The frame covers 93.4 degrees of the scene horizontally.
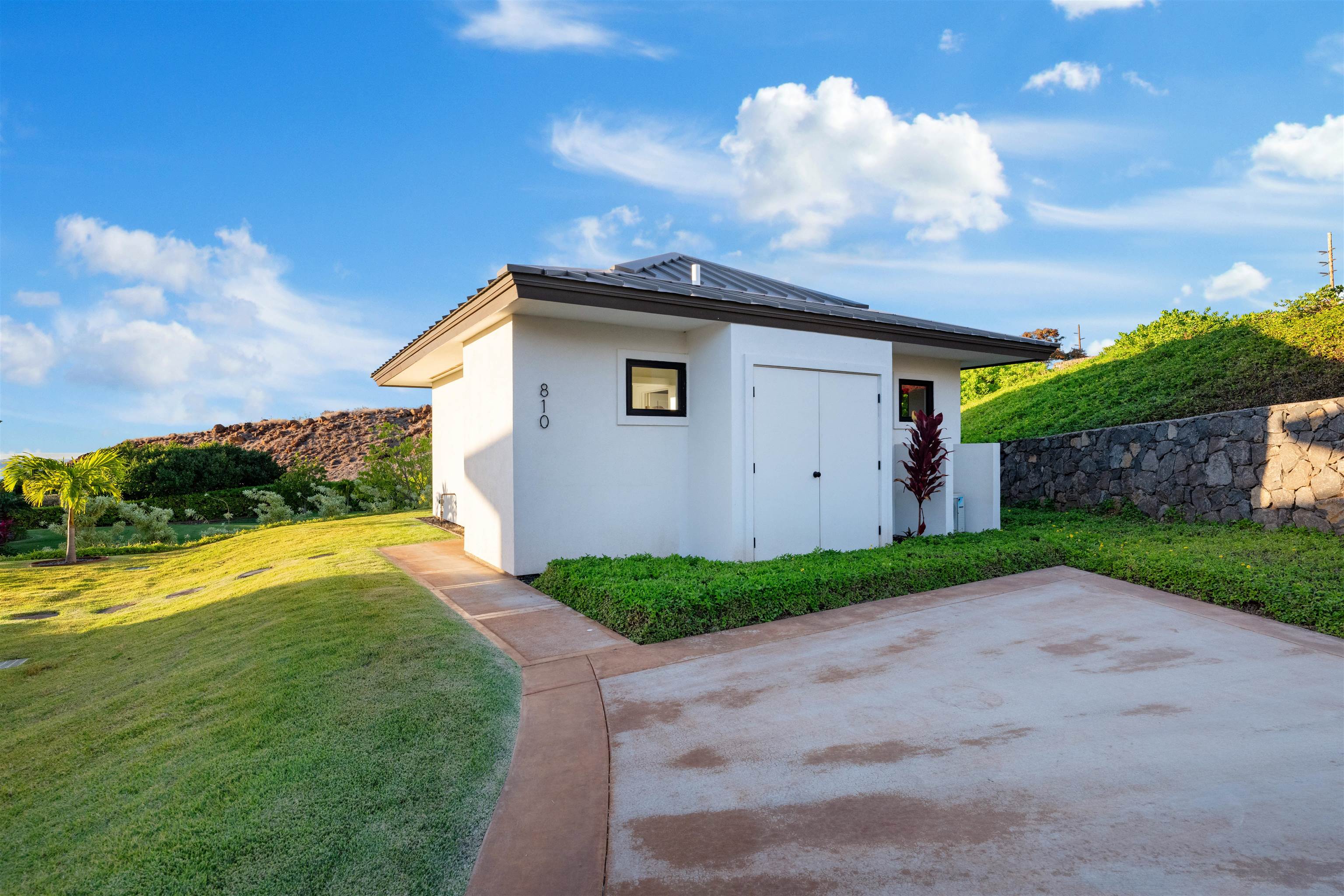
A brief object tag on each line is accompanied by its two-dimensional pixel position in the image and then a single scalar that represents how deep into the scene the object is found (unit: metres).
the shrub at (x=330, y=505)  14.95
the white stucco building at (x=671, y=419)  6.84
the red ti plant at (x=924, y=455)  8.63
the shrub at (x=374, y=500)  14.97
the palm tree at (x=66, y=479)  10.13
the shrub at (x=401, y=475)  15.38
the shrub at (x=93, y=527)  11.84
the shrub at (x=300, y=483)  15.98
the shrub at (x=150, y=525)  12.88
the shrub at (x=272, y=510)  14.51
